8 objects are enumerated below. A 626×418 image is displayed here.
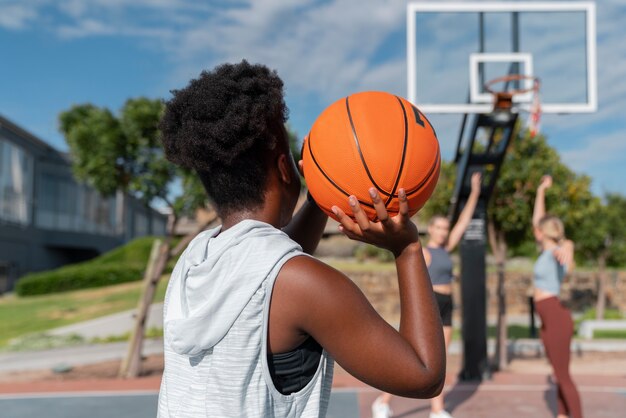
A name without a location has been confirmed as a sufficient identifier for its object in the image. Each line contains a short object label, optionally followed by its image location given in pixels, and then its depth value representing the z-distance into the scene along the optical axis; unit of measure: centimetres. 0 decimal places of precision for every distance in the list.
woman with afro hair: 132
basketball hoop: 749
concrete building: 2641
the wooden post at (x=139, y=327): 844
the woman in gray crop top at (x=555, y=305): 508
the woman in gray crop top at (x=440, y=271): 564
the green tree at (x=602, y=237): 1794
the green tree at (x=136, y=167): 859
